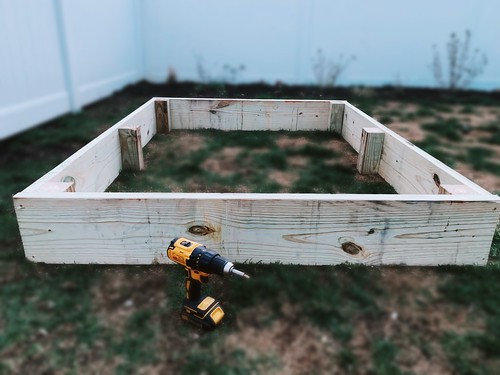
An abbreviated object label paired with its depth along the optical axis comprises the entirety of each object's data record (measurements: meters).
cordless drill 1.56
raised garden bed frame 1.88
